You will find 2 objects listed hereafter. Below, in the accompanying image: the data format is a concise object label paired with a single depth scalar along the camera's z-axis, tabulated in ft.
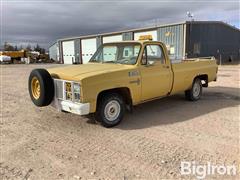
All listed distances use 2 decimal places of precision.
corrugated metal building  66.32
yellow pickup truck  12.74
